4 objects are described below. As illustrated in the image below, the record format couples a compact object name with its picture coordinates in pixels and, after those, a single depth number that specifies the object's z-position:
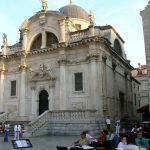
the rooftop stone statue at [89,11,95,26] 27.23
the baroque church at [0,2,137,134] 25.11
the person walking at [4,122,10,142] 18.73
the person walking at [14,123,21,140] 19.55
